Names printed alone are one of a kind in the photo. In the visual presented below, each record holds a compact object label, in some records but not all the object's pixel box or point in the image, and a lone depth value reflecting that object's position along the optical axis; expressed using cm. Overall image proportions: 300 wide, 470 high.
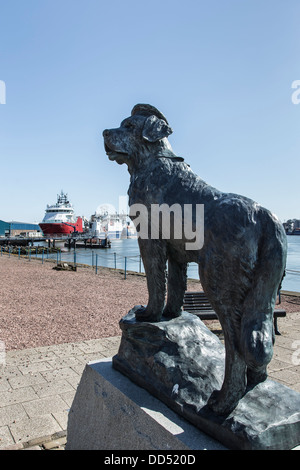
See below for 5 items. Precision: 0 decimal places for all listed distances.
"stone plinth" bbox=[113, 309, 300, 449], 184
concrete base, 203
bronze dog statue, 188
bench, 616
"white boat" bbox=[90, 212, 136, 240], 6652
